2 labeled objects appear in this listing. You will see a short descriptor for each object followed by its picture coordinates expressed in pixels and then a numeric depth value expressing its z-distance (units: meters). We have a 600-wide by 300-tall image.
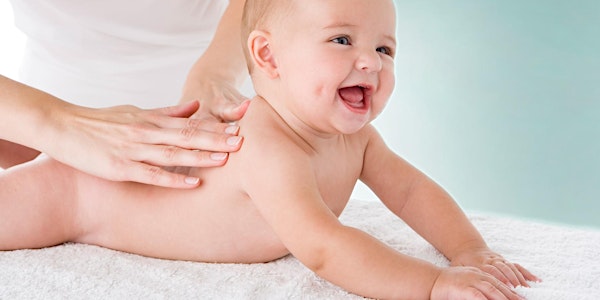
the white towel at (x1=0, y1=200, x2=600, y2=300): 1.11
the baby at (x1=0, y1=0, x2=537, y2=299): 1.12
